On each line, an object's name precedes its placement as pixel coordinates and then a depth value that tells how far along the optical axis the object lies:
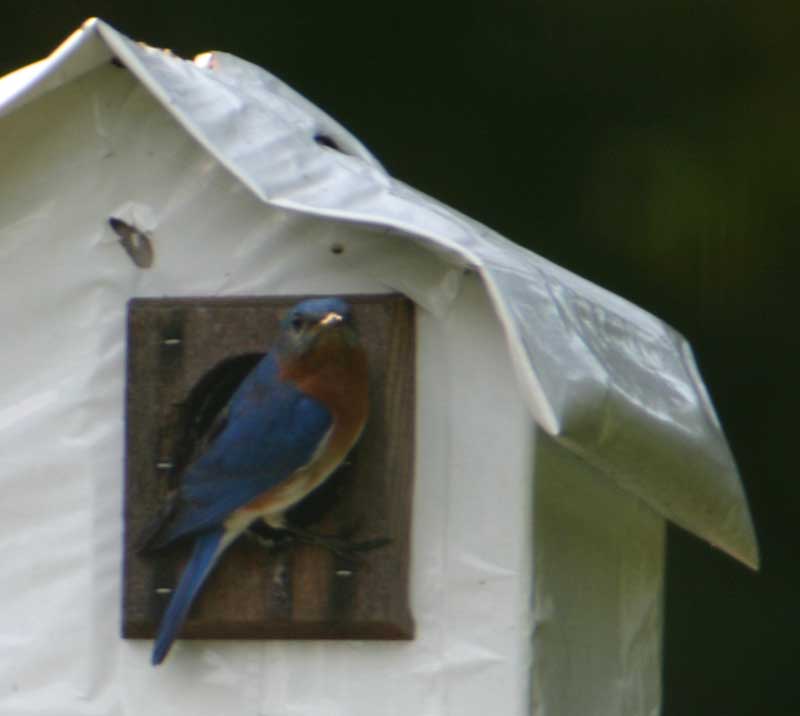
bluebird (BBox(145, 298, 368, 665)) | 7.40
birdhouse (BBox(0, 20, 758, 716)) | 7.44
